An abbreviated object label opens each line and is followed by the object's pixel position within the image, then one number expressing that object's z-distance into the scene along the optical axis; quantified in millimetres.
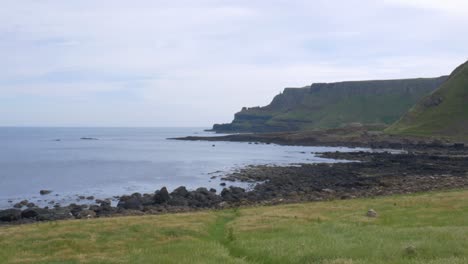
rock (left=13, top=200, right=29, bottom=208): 60141
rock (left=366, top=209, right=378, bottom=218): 32409
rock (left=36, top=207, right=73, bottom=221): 48312
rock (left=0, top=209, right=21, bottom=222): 48344
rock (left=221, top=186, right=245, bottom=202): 59281
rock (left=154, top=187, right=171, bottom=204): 56969
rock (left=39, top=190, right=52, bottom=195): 72719
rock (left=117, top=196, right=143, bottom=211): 53766
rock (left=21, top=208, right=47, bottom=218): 49625
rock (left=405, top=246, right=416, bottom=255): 19203
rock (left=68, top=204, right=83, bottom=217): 52006
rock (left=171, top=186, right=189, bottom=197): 61338
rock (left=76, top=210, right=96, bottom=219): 48378
